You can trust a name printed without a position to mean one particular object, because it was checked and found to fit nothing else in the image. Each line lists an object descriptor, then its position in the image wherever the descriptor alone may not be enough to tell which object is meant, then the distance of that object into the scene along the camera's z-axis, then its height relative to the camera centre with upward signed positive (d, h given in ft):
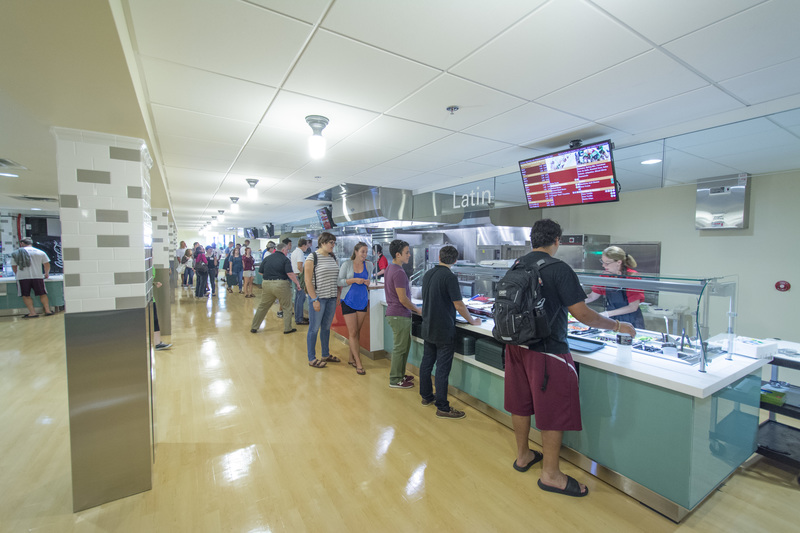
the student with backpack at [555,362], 7.30 -2.39
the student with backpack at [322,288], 14.08 -1.53
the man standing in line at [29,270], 23.86 -1.50
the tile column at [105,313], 7.11 -1.32
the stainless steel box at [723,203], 15.10 +2.25
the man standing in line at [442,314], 10.46 -1.91
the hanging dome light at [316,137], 9.92 +3.22
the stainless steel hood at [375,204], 21.84 +3.05
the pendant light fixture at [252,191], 18.13 +3.10
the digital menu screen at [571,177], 10.59 +2.48
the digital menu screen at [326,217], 27.27 +2.65
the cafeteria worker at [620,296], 10.15 -1.29
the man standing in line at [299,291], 21.77 -2.74
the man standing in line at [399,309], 12.00 -2.05
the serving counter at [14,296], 25.23 -3.49
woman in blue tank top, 14.21 -1.61
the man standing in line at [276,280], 19.88 -1.69
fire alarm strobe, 14.26 -1.33
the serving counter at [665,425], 6.68 -3.63
